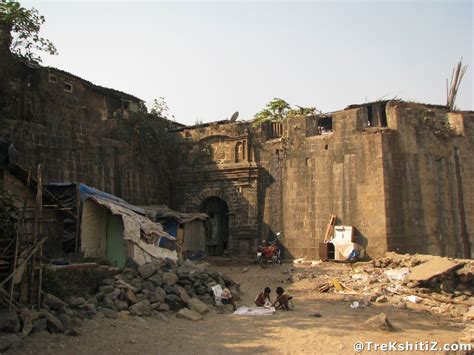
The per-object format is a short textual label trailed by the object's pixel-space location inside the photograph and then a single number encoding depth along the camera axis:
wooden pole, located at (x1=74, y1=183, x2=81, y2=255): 12.61
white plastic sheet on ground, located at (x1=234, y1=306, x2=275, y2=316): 10.73
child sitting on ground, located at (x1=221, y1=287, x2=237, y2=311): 11.60
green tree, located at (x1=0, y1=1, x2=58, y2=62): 14.86
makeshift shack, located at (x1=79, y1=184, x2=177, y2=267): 12.59
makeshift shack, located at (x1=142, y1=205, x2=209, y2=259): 17.27
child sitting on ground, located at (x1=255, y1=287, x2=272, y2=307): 11.26
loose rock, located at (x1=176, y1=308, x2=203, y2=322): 10.08
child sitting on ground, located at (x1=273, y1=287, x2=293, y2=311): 11.27
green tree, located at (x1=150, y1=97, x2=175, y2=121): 21.75
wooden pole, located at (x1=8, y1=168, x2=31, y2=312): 7.87
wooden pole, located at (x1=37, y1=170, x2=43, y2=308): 8.43
